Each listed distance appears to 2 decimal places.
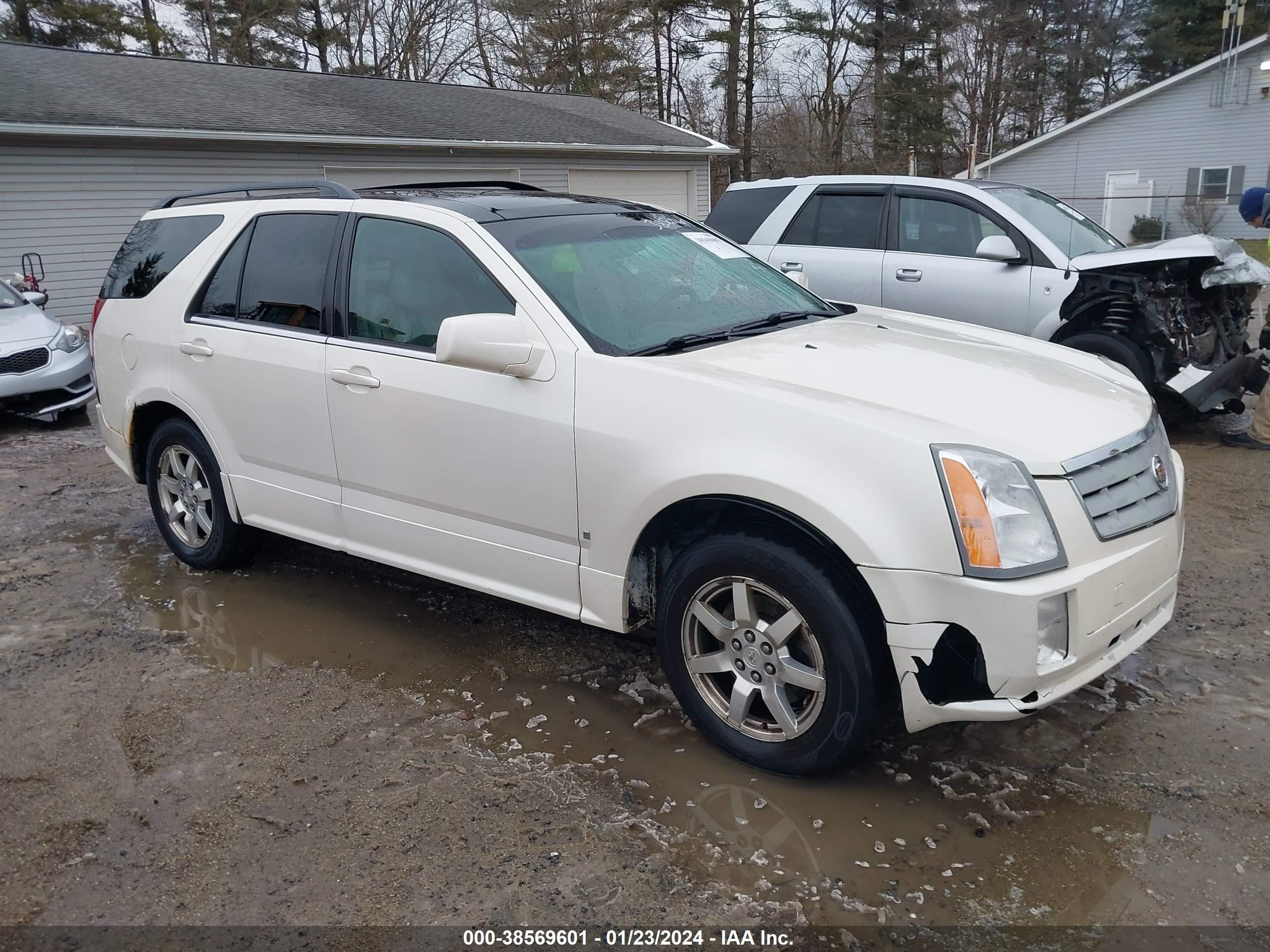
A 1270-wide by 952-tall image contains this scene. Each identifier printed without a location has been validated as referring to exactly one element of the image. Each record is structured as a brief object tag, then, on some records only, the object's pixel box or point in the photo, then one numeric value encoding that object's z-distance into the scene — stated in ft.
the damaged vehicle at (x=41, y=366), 29.35
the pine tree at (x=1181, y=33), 121.60
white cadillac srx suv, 9.30
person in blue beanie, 22.97
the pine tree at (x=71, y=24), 85.20
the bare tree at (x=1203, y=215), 92.38
